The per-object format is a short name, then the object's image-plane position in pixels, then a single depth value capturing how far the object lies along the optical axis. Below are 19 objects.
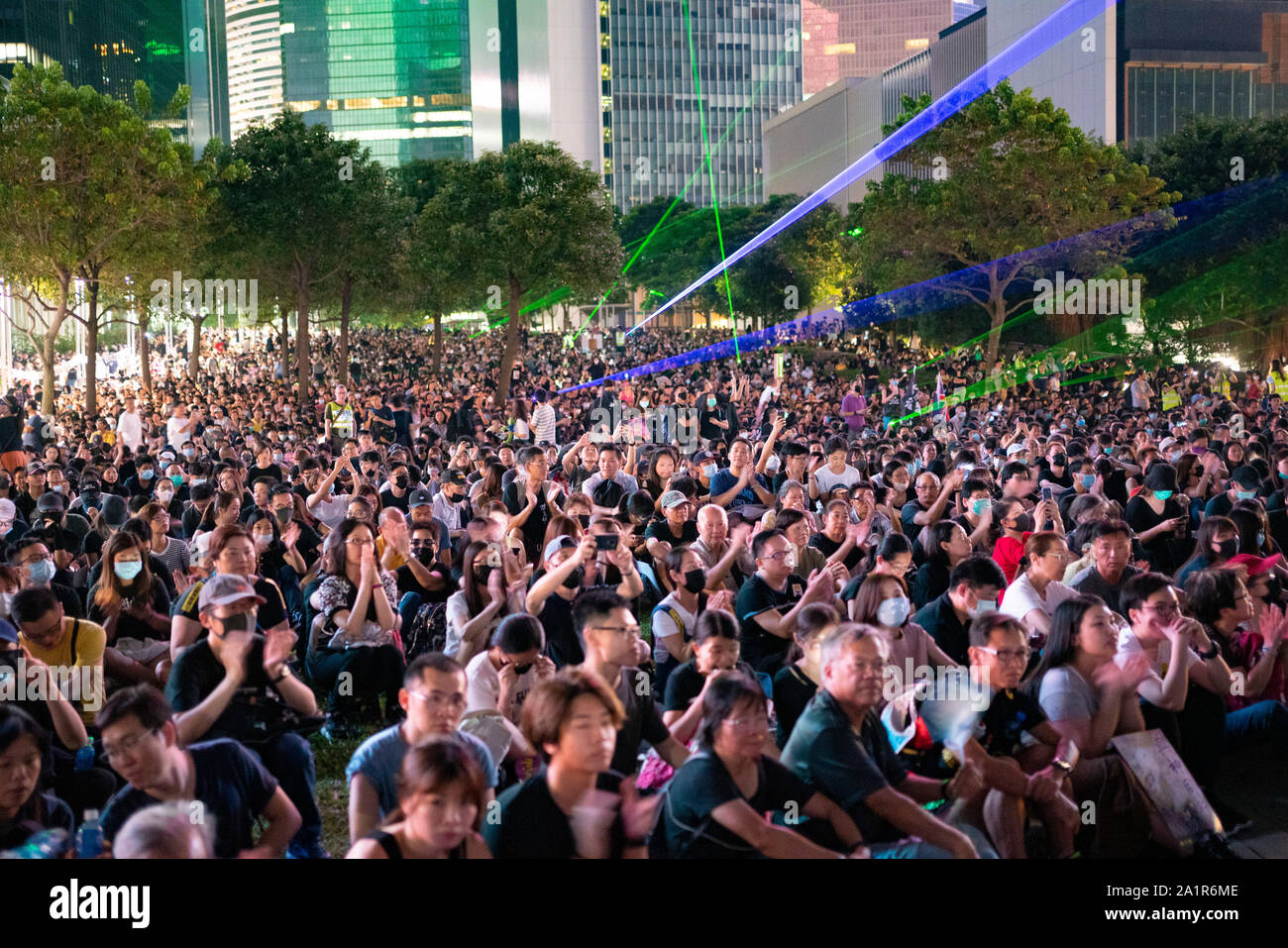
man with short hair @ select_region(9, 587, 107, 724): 5.66
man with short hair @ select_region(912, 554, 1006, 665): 6.29
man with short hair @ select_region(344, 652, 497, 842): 4.38
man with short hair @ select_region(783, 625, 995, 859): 4.36
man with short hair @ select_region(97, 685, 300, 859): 4.11
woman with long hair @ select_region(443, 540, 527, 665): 6.68
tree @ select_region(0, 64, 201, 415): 23.46
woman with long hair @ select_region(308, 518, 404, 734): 7.20
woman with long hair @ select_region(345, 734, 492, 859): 3.82
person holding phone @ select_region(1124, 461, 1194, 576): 9.42
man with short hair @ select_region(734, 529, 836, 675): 6.62
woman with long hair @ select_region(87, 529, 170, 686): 6.61
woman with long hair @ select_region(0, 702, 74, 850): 4.18
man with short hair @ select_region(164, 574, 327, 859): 5.11
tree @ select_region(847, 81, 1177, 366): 31.53
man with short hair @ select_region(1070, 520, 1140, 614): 7.02
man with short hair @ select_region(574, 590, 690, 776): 5.09
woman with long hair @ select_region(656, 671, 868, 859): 4.04
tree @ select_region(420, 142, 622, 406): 31.28
